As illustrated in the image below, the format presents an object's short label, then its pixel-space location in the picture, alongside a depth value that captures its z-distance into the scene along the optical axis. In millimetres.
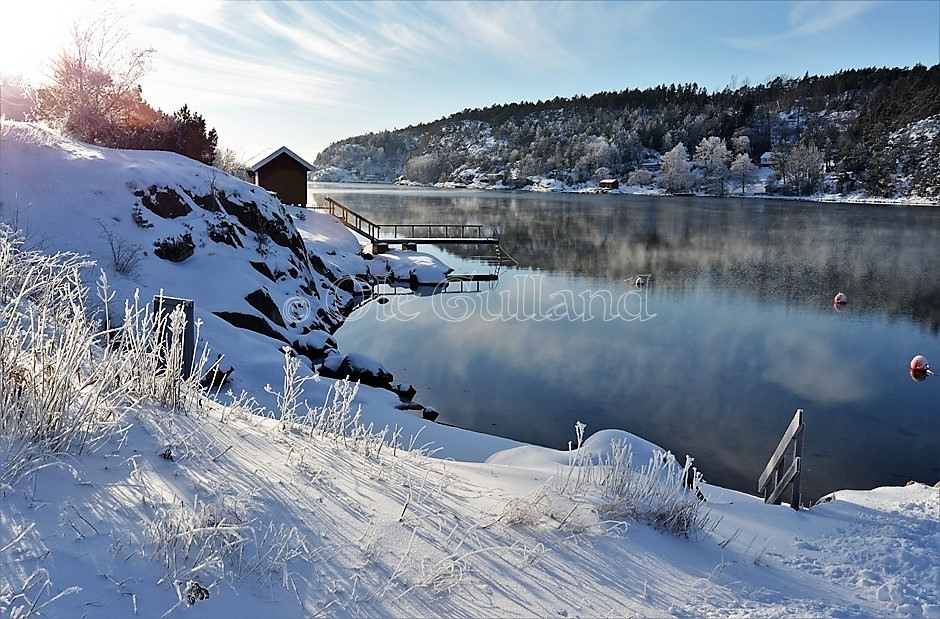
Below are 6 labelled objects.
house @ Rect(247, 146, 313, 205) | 32812
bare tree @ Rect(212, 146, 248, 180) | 41100
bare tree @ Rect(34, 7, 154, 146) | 20719
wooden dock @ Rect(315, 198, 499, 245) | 35625
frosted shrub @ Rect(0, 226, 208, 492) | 3018
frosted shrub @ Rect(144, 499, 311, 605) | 2453
